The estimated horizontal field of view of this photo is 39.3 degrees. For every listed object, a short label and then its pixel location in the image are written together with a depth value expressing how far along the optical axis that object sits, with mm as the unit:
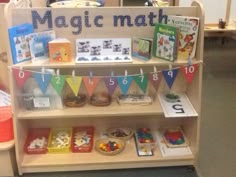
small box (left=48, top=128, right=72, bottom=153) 2195
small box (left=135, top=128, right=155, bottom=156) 2201
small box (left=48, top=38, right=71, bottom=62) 1911
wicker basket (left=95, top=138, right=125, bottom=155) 2152
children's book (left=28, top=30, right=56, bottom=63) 1904
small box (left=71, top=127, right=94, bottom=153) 2201
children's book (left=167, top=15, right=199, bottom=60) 1891
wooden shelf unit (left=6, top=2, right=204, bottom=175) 1941
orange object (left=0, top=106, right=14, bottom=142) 2047
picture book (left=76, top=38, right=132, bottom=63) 1995
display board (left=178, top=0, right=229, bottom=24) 4715
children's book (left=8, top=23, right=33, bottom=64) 1828
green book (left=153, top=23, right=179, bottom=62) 1903
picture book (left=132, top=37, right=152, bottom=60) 1959
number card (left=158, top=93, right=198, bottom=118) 2018
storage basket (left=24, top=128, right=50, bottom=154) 2186
